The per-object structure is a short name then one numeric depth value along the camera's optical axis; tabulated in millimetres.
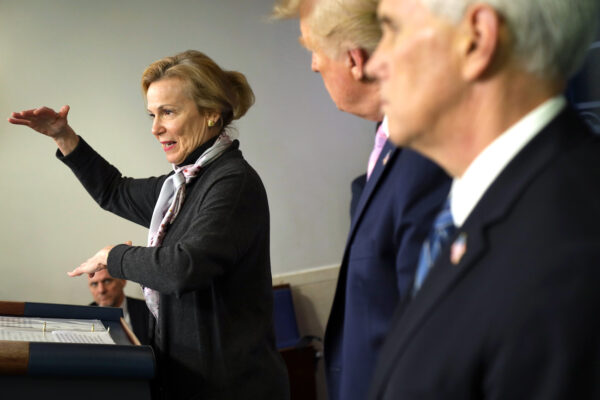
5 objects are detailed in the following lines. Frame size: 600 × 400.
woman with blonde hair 1693
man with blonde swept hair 1159
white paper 1511
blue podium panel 1312
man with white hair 648
